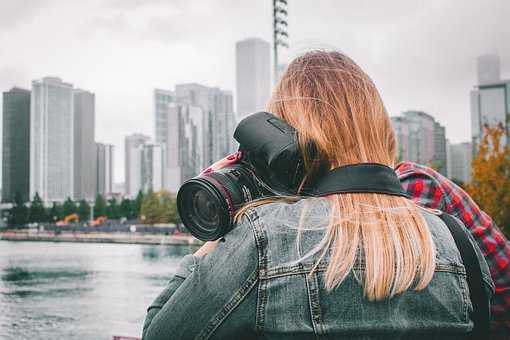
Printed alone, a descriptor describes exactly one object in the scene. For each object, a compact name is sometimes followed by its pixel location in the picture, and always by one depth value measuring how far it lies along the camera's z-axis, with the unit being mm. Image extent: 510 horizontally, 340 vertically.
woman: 957
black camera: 1026
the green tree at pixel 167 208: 68125
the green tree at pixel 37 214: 85688
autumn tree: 14119
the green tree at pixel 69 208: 86375
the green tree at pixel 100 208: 84325
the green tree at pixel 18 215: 87000
